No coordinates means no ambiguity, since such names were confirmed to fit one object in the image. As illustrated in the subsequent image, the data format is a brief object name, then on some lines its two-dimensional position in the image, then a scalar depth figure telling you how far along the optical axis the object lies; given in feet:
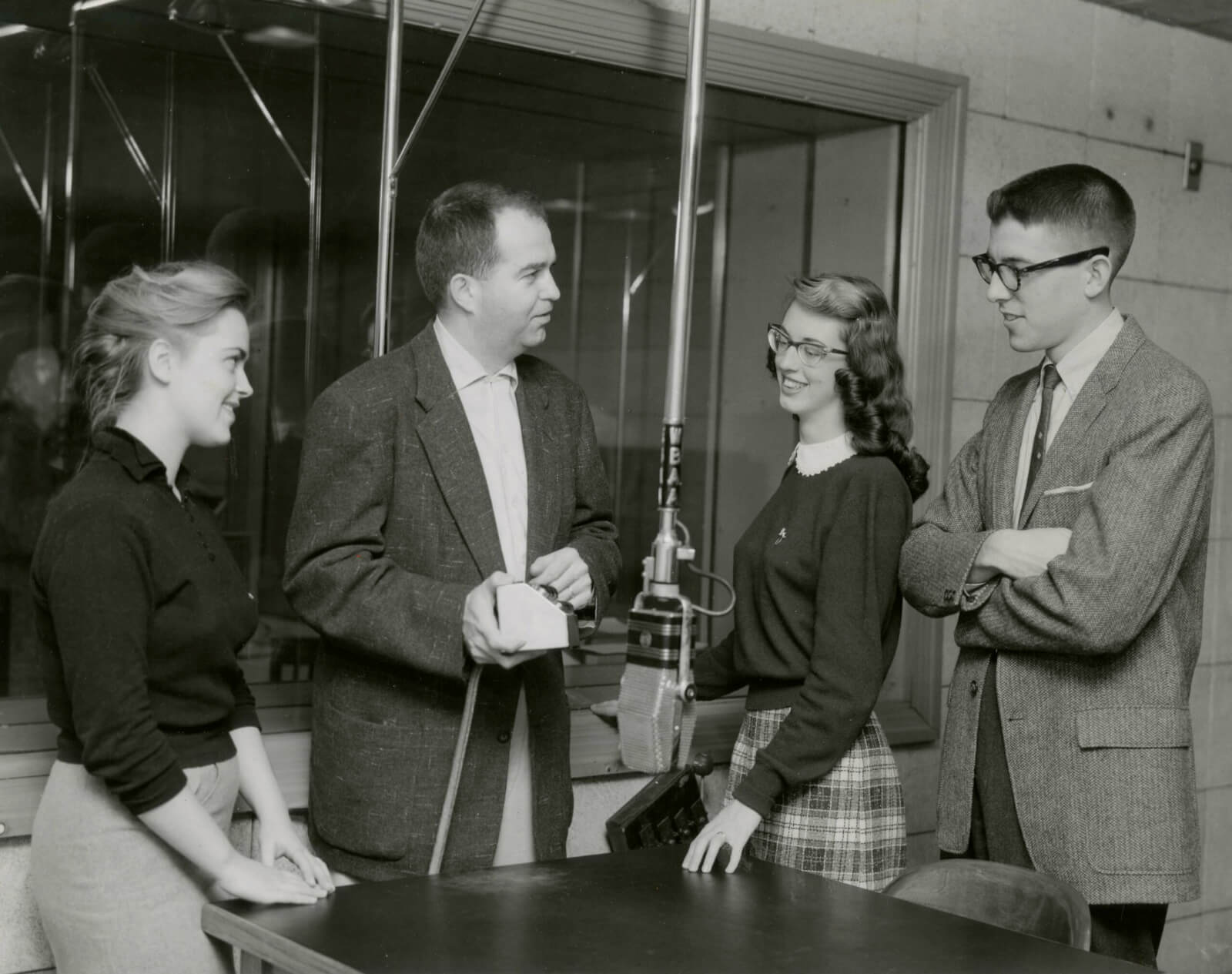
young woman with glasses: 7.22
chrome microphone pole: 6.24
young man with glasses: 7.13
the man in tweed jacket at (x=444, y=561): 7.01
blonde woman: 5.84
